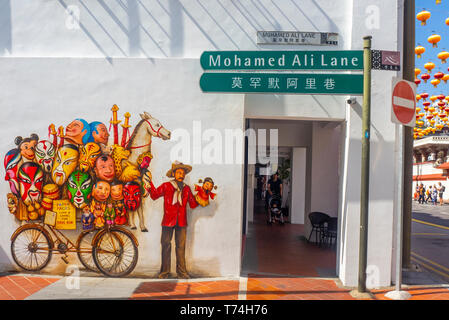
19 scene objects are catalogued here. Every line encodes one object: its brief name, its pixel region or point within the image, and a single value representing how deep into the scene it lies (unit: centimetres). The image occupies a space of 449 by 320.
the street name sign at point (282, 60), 567
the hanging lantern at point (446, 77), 1311
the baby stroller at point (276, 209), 1257
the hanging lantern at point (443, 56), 1152
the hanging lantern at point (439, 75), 1314
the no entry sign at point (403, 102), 518
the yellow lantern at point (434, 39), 1052
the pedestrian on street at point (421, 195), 3177
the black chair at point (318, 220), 898
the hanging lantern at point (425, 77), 1318
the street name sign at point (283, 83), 570
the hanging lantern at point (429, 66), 1244
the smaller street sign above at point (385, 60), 549
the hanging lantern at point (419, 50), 1012
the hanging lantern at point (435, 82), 1338
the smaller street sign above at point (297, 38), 616
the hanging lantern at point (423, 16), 937
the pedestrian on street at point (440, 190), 2968
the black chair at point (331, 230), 870
